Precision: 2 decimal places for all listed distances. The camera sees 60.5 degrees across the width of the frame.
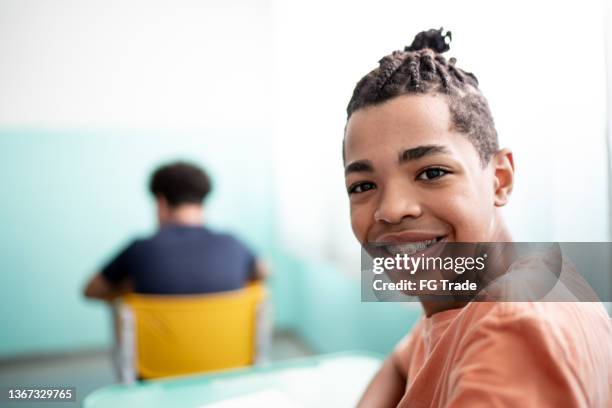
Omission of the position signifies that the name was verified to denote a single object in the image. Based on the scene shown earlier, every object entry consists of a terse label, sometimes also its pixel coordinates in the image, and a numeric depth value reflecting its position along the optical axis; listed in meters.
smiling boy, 0.41
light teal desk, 0.82
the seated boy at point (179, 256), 1.50
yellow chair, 1.25
